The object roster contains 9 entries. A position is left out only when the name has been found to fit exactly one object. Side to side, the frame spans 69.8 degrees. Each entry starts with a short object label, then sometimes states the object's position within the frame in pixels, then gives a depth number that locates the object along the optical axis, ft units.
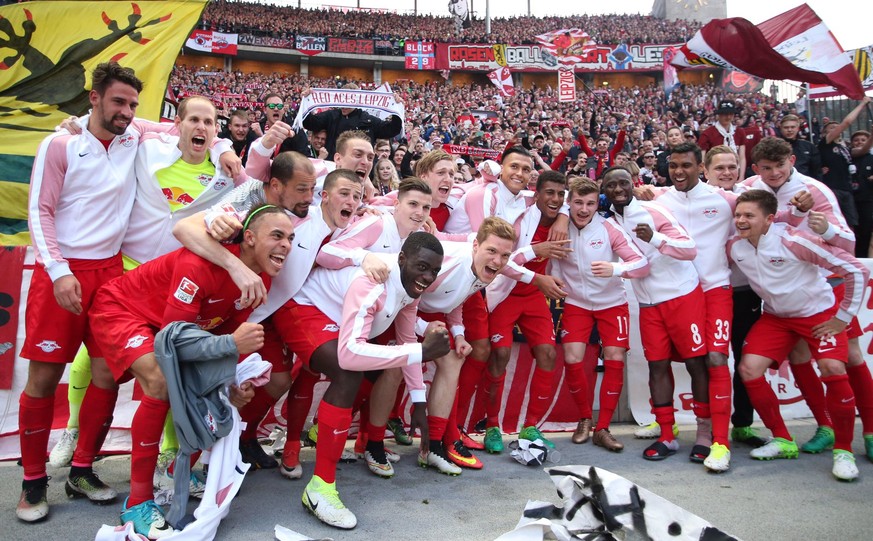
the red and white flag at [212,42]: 119.65
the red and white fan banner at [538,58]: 136.46
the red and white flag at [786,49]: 26.30
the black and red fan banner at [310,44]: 131.75
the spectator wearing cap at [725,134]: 27.04
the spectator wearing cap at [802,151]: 25.17
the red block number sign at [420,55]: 136.46
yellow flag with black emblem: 20.52
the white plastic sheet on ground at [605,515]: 10.07
